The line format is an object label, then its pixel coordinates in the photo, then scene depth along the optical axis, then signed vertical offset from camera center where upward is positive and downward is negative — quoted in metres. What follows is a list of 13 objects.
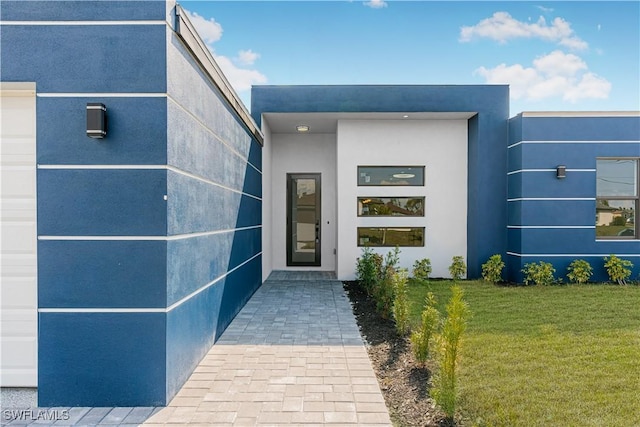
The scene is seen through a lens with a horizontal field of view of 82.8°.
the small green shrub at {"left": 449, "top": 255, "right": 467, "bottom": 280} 8.22 -1.25
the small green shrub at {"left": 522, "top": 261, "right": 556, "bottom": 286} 7.26 -1.21
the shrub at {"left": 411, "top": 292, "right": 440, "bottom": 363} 3.53 -1.21
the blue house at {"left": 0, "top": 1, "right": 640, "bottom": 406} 2.82 +0.11
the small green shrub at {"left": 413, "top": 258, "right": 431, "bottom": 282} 8.19 -1.27
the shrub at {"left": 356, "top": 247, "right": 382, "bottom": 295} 6.89 -1.13
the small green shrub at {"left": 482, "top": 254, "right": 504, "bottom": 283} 7.72 -1.17
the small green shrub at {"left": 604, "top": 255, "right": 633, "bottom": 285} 7.28 -1.11
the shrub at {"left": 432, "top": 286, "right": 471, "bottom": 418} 2.67 -1.07
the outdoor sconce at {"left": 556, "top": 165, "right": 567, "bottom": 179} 7.39 +0.87
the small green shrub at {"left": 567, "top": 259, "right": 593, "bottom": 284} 7.28 -1.17
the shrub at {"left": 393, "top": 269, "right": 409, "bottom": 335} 4.52 -1.20
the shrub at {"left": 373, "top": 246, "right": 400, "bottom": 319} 5.37 -1.27
